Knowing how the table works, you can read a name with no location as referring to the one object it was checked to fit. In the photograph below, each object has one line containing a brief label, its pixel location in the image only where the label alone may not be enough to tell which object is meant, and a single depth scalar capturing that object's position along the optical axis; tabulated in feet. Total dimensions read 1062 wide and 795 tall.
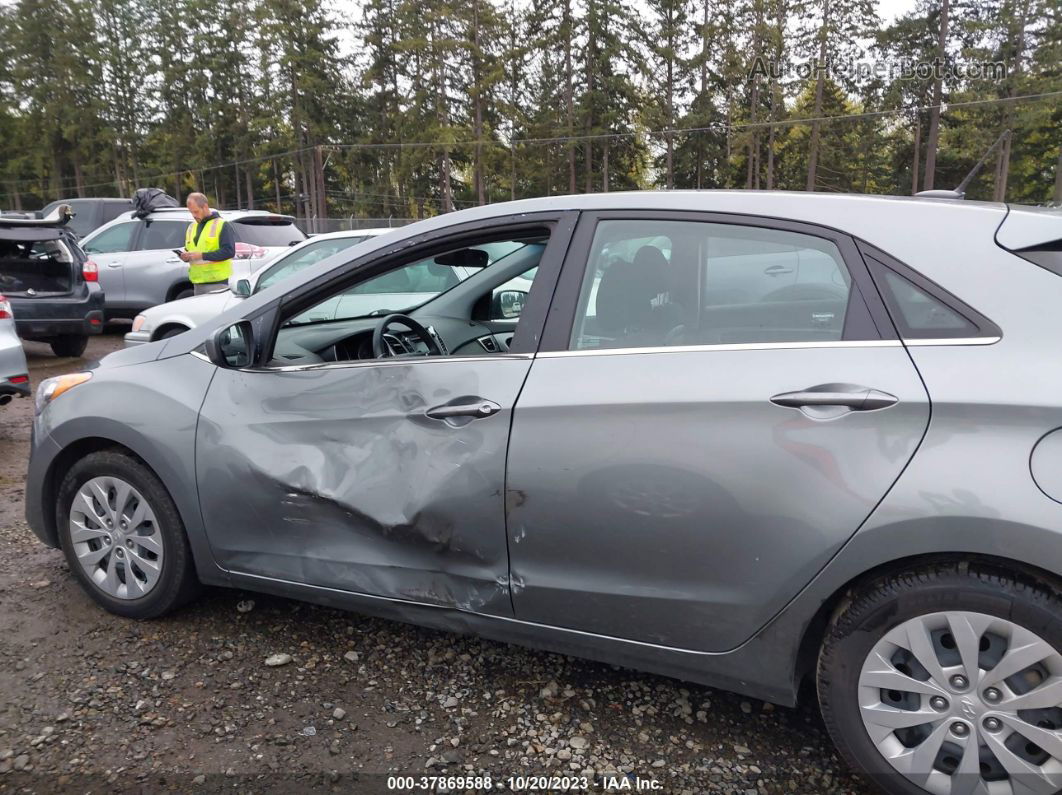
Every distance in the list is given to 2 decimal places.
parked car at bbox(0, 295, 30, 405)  17.82
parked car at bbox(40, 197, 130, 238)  53.06
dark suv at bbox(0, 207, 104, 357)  26.76
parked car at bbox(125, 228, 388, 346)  22.93
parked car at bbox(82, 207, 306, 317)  33.63
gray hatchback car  5.93
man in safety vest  24.95
